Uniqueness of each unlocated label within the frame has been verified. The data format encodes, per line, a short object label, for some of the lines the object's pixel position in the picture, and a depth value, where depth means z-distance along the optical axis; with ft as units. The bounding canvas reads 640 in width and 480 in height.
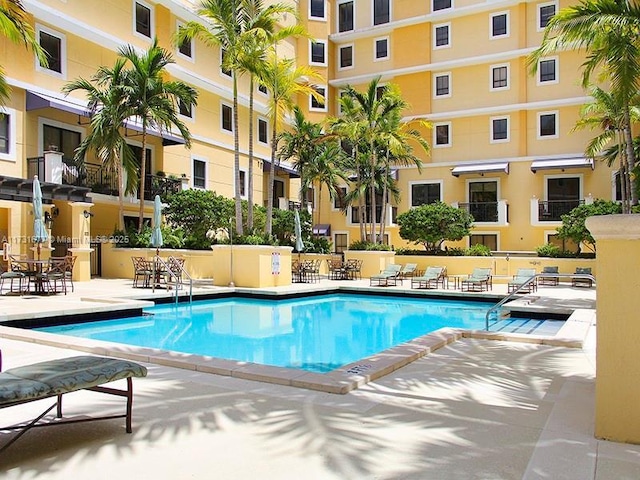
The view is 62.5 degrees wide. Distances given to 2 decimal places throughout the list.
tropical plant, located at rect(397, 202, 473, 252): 79.97
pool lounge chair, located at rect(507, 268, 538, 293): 59.34
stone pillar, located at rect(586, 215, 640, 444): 12.23
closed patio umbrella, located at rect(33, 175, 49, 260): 47.37
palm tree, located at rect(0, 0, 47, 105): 31.42
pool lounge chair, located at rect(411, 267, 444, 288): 66.39
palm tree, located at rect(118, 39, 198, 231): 66.28
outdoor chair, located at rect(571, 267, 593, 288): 67.65
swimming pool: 31.83
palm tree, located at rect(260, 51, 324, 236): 62.03
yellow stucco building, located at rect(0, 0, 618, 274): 69.15
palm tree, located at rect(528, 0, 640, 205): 40.04
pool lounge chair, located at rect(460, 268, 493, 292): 61.52
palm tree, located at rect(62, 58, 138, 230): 64.75
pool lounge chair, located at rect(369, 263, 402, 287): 68.96
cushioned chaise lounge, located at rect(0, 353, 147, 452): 11.03
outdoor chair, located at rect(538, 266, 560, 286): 70.69
